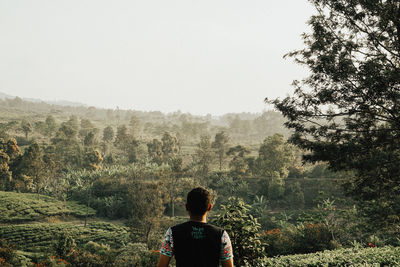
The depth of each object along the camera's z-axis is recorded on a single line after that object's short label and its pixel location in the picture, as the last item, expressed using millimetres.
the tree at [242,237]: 6496
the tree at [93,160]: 42406
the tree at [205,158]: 40938
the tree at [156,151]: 50750
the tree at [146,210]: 20594
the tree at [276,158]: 37031
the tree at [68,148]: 47219
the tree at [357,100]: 8289
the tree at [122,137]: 56000
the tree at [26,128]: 59812
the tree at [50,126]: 64375
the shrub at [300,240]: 15672
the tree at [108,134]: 64938
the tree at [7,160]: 33375
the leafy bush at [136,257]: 12758
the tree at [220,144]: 46875
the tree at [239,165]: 40219
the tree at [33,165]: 32938
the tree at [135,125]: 84625
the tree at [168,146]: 53500
